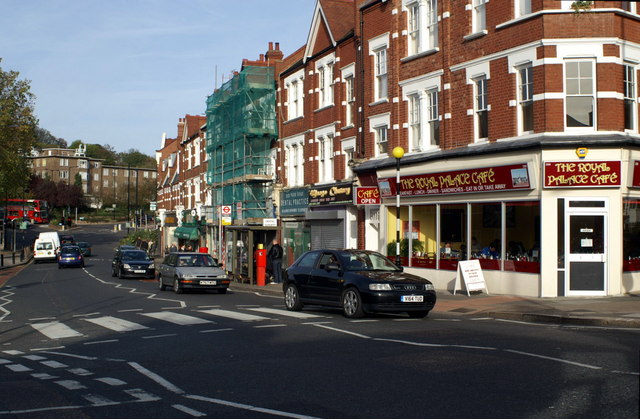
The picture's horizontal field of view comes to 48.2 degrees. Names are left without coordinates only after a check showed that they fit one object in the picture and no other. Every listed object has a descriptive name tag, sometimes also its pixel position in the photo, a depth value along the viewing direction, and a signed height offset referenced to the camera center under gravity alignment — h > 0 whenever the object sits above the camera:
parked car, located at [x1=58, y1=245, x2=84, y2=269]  51.59 -2.33
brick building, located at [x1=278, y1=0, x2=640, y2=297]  19.78 +2.72
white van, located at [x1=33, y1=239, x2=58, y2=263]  59.97 -2.10
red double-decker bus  113.39 +2.52
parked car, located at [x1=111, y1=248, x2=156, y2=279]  37.47 -2.16
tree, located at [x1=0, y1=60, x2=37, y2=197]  55.78 +7.95
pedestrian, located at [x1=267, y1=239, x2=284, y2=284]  30.50 -1.43
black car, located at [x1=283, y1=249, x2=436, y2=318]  15.02 -1.33
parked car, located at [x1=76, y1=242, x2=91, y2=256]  72.62 -2.40
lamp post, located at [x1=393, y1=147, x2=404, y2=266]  21.45 +1.47
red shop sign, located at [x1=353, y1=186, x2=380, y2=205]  28.52 +1.20
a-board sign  21.08 -1.48
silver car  25.53 -1.76
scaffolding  41.56 +5.24
